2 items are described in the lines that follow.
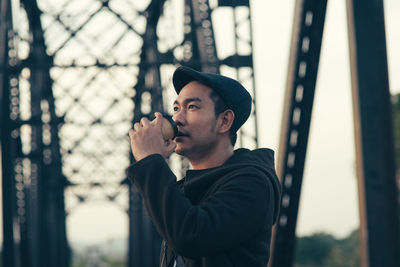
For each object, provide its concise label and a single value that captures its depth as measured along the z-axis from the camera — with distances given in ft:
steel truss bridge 10.79
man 7.07
